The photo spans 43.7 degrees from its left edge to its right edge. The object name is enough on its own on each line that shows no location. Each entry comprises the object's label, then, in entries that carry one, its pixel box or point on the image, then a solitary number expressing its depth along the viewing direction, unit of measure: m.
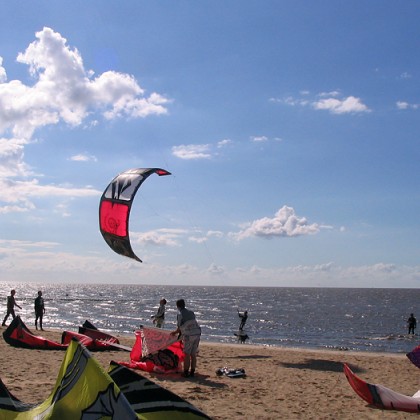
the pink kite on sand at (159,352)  8.73
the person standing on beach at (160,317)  14.63
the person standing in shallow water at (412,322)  30.79
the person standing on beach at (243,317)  22.78
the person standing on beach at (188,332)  8.33
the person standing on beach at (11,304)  16.52
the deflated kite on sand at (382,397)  6.70
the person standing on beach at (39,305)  17.86
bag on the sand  8.99
